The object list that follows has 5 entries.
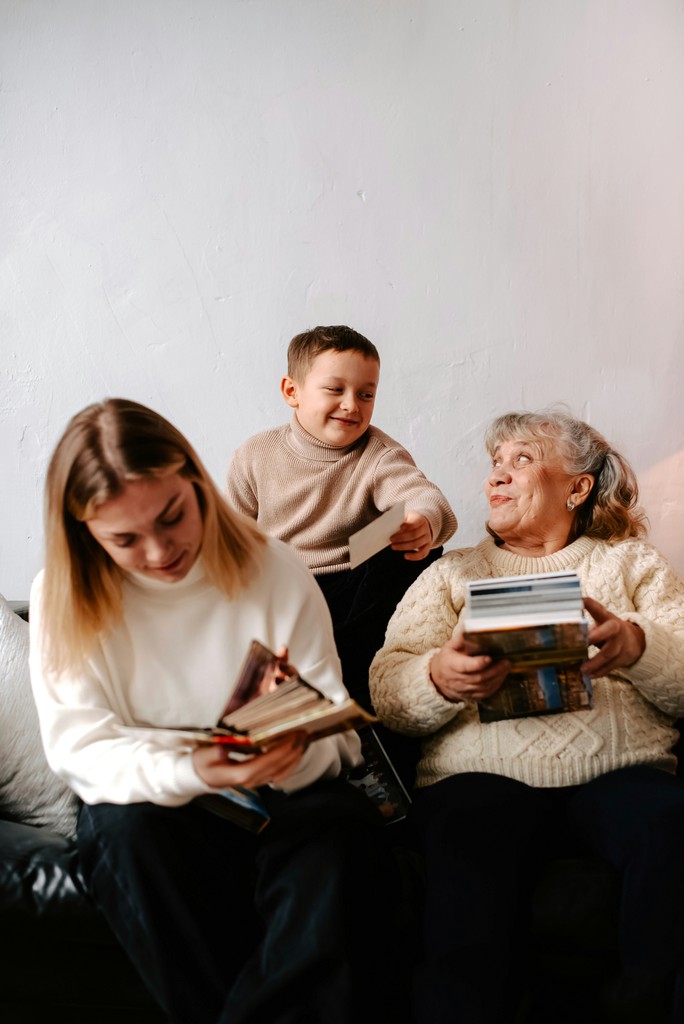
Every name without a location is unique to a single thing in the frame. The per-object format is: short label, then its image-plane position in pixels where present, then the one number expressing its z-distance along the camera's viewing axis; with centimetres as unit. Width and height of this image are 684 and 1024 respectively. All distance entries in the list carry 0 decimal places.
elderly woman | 140
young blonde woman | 137
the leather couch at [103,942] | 146
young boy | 206
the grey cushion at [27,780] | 165
